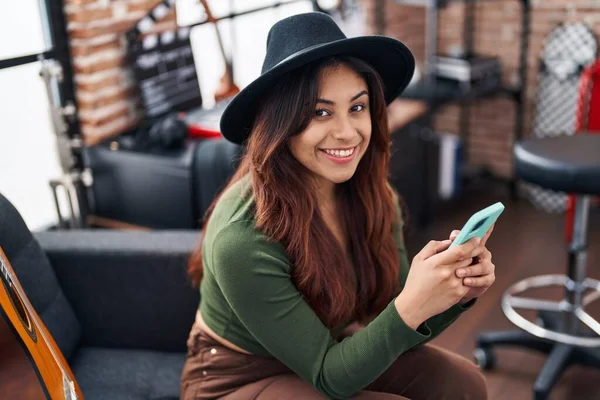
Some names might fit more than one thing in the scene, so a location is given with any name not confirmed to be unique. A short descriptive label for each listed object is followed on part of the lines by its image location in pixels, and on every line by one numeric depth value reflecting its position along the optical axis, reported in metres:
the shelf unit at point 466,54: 3.29
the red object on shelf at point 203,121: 2.43
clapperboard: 2.50
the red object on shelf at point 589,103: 2.68
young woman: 1.27
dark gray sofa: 1.70
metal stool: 2.01
